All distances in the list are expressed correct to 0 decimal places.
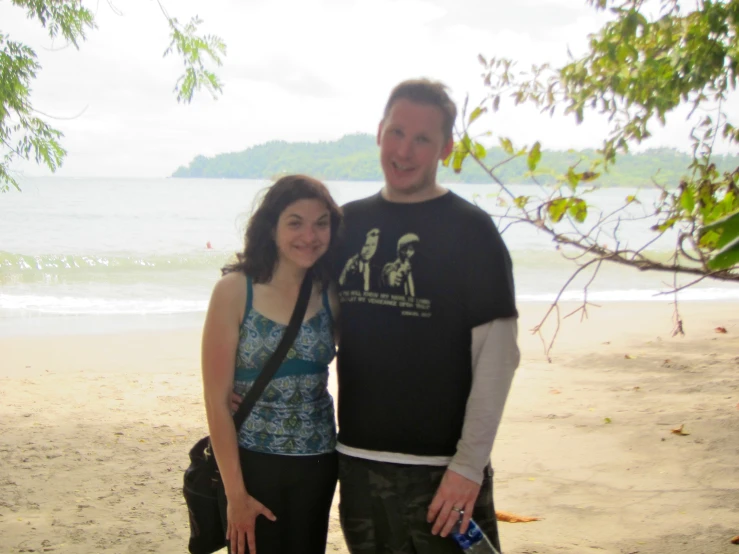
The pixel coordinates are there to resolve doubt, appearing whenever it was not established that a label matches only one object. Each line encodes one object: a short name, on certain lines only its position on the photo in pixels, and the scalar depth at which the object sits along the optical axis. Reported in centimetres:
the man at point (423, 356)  232
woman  240
